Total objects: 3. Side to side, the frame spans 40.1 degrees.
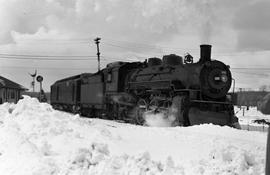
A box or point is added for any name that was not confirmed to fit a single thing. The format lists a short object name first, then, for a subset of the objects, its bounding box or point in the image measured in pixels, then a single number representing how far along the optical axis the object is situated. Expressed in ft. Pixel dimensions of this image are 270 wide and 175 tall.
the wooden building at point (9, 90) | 149.69
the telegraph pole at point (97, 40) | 179.93
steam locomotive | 51.42
